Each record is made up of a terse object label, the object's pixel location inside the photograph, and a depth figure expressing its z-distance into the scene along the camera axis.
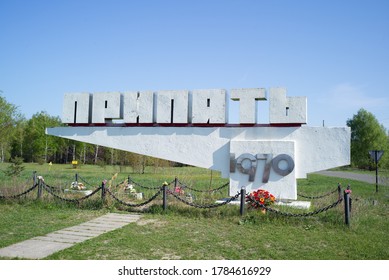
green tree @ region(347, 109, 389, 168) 44.88
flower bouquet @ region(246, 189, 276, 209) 10.01
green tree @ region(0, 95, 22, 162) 32.53
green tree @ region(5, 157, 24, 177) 18.00
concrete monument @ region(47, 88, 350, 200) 11.09
